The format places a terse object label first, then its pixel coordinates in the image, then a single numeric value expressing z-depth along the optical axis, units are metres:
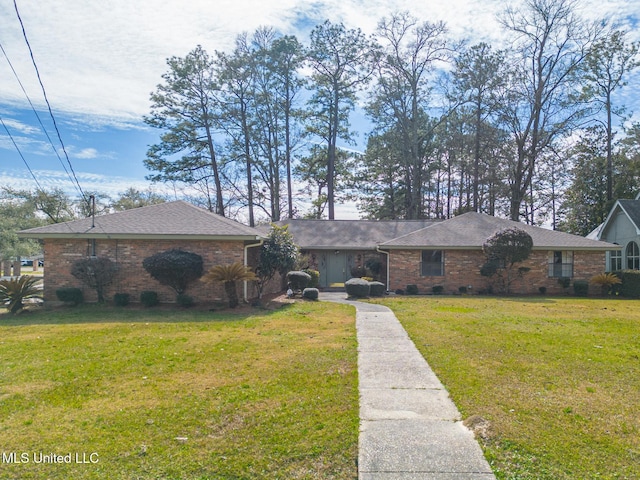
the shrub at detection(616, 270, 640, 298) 18.23
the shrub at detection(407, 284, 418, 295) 18.48
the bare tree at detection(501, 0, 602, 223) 27.77
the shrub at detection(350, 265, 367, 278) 21.63
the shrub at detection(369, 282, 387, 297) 17.47
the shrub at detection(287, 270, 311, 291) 17.23
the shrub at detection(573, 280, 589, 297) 18.53
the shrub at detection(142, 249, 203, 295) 12.80
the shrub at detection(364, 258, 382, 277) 21.16
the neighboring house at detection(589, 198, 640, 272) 21.27
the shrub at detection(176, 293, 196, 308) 13.11
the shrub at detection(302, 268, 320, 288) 19.20
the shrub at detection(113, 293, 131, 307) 13.17
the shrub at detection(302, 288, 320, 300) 15.75
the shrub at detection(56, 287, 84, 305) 13.25
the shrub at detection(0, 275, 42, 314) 12.29
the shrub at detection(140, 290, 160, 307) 13.14
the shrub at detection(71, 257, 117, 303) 13.10
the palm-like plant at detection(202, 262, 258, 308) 12.41
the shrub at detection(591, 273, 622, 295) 18.45
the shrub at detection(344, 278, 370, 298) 16.53
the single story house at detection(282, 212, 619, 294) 18.91
